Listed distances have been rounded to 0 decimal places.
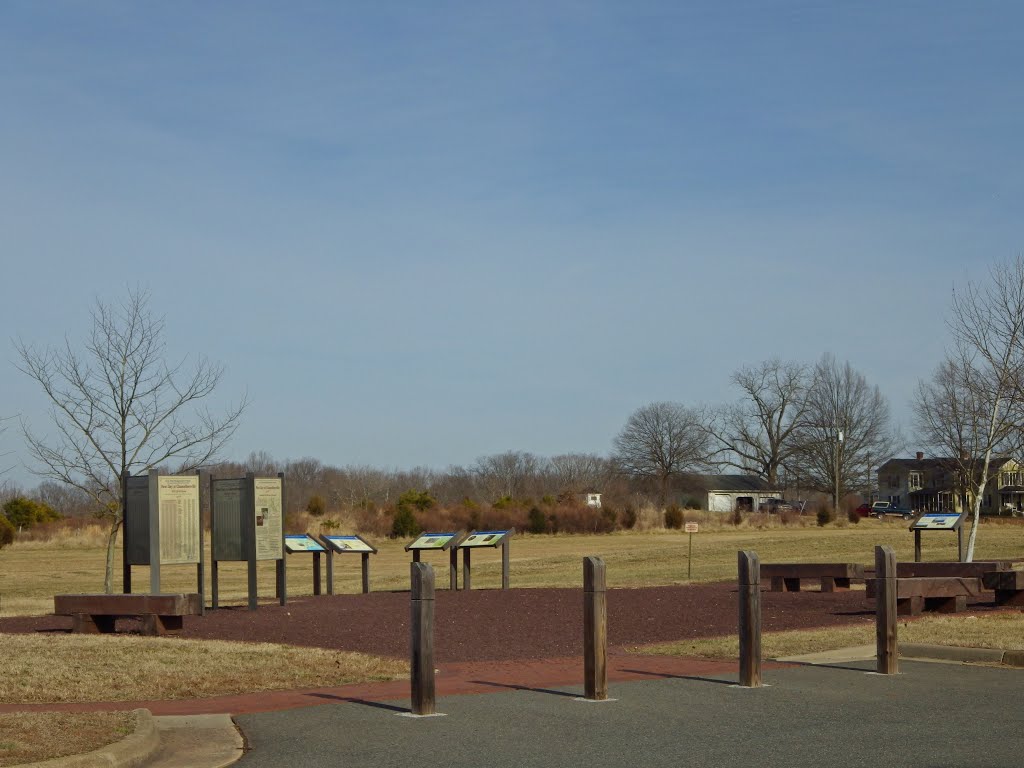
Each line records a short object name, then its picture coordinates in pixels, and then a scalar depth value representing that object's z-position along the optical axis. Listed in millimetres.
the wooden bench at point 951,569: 20547
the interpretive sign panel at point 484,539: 27359
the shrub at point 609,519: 63562
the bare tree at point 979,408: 28578
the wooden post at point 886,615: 11727
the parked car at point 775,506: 85188
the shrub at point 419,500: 73812
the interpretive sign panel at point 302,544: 26422
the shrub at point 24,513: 65125
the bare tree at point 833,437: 95625
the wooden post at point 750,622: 10984
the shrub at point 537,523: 62438
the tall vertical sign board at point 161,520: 19906
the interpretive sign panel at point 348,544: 26750
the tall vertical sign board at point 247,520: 21453
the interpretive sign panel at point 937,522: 30900
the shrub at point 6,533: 54575
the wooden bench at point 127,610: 16547
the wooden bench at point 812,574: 23844
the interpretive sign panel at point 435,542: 26473
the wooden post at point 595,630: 10289
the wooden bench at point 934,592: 17500
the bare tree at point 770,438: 94750
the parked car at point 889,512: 80738
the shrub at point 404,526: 59062
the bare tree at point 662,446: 104000
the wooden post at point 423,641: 9703
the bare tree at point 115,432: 23470
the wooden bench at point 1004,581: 18453
